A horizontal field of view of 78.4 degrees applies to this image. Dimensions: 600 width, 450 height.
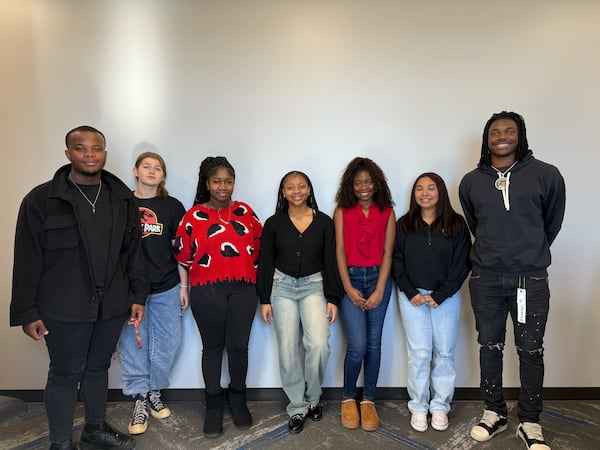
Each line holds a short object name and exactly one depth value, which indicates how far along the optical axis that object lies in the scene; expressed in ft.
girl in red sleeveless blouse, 7.23
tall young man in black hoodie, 6.44
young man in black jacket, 5.78
